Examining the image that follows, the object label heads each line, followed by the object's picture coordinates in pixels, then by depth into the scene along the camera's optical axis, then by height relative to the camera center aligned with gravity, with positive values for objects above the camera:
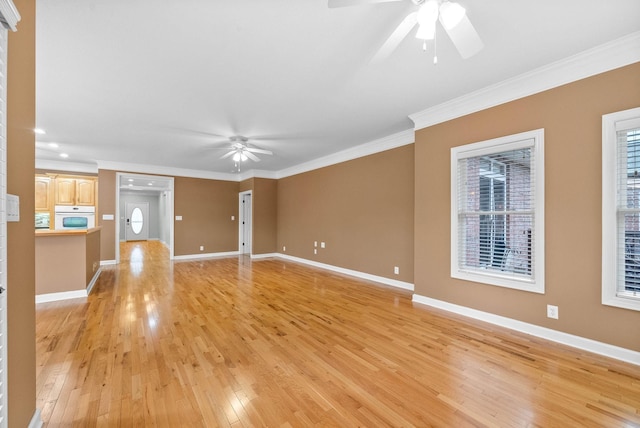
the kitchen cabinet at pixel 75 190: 6.66 +0.59
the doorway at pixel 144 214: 11.51 -0.04
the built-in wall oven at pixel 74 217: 6.67 -0.10
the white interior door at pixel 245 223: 8.29 -0.30
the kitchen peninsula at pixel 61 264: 3.66 -0.74
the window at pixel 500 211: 2.64 +0.03
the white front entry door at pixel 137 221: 11.98 -0.37
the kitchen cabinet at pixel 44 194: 6.48 +0.47
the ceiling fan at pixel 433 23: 1.54 +1.18
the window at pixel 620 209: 2.16 +0.05
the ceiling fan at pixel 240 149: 4.64 +1.19
